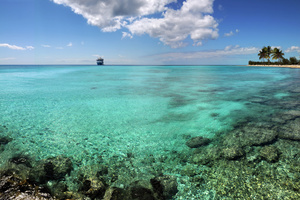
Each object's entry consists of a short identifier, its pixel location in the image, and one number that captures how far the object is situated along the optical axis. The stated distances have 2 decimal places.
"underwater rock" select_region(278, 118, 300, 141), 7.73
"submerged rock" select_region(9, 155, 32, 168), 5.93
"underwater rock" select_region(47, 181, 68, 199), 4.53
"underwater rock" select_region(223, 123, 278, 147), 7.40
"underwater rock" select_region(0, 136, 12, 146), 7.42
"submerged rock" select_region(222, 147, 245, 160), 6.31
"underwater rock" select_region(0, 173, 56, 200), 4.24
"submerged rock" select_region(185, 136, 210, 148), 7.44
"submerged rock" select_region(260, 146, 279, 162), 6.09
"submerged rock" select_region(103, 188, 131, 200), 4.48
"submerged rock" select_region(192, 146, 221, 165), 6.19
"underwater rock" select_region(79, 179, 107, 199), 4.59
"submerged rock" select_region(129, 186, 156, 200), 4.50
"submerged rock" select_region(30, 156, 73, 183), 5.23
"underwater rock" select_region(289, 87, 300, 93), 20.49
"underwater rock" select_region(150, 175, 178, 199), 4.69
